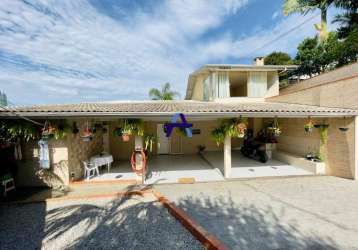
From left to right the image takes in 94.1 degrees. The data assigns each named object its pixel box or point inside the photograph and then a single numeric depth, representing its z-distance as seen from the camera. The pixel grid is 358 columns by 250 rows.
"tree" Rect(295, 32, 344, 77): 20.53
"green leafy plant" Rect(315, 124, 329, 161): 7.54
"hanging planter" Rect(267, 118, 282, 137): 6.98
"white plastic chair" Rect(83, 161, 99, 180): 7.25
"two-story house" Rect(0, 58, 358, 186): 6.45
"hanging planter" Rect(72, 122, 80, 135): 6.74
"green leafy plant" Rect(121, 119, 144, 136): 6.20
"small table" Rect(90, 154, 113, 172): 7.66
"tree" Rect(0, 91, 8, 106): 5.62
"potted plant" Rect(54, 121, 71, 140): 6.06
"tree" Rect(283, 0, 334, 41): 13.77
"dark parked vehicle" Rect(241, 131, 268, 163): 9.63
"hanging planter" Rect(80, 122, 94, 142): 6.19
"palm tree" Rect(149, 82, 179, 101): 25.12
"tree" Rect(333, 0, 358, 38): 13.64
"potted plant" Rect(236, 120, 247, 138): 6.50
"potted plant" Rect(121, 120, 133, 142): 6.16
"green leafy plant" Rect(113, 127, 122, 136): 6.30
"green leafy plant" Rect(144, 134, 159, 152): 6.76
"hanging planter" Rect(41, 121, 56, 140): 5.72
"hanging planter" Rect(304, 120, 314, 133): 6.98
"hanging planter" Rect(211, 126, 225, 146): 7.01
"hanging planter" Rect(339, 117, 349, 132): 6.90
